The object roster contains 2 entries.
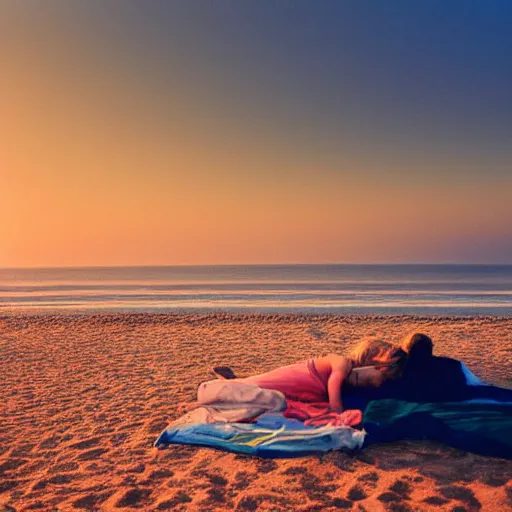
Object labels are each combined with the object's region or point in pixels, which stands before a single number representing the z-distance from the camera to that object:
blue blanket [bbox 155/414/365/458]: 4.46
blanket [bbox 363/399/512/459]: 4.41
